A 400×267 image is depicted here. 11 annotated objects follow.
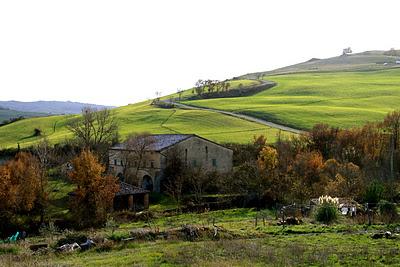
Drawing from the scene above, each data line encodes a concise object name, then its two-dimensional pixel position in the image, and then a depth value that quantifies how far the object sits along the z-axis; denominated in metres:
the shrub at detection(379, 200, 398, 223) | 26.33
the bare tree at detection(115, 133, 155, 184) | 54.00
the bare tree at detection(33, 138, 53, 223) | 40.66
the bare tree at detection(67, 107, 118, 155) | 64.06
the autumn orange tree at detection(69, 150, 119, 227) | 37.59
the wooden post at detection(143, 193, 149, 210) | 45.48
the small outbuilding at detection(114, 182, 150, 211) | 44.62
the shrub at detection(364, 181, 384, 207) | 33.78
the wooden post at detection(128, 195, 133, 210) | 44.66
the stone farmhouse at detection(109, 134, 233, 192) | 52.88
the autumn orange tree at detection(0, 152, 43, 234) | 38.25
